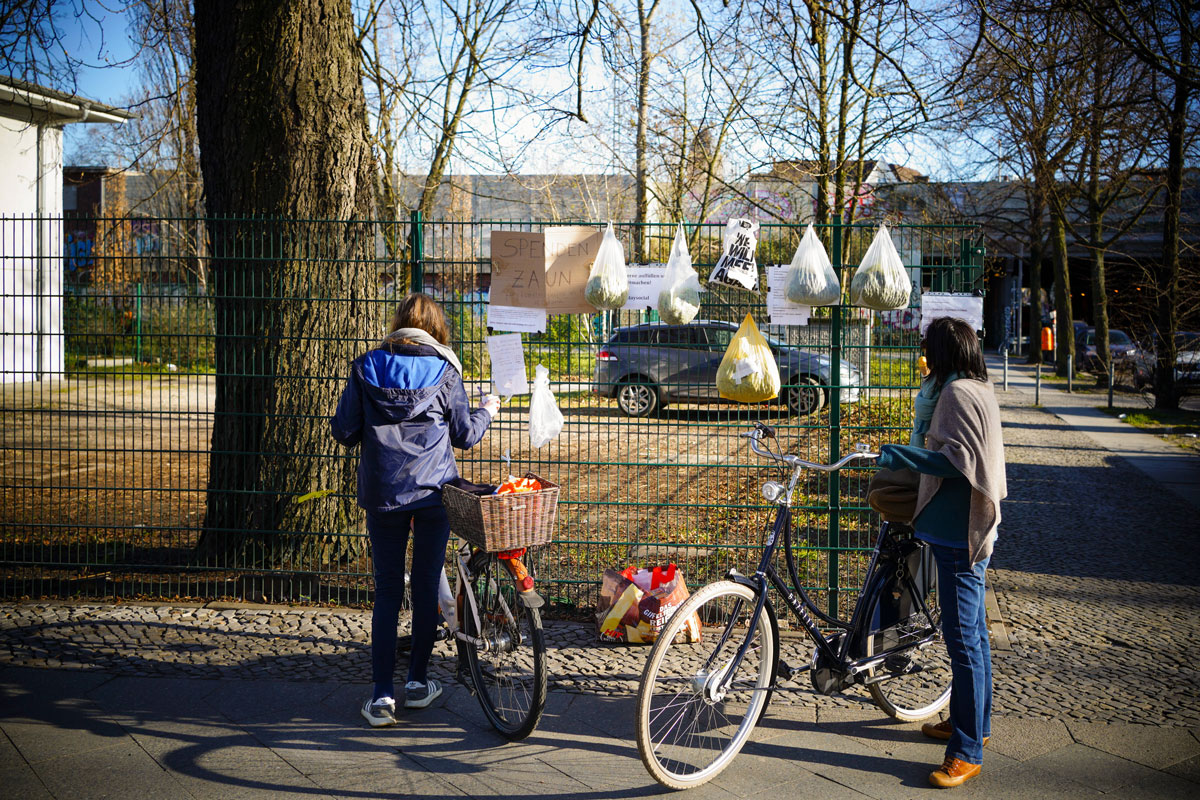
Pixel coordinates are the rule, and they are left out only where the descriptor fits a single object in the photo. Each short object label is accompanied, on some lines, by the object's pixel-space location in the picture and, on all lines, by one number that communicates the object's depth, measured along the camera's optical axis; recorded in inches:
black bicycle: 142.3
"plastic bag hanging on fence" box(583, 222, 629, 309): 203.6
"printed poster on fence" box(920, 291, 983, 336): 202.7
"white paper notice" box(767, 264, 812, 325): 210.7
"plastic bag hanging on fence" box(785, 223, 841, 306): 200.4
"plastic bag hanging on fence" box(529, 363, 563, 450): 193.3
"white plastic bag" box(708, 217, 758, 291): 205.5
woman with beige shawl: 141.8
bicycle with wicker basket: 152.9
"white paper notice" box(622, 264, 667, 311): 211.3
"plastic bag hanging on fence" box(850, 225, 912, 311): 195.3
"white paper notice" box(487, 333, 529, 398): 209.3
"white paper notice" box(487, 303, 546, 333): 214.8
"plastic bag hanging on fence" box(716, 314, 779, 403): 195.0
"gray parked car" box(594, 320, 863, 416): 212.8
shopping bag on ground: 206.8
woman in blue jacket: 158.7
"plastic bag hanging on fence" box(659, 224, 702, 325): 202.8
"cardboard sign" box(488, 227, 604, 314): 213.3
